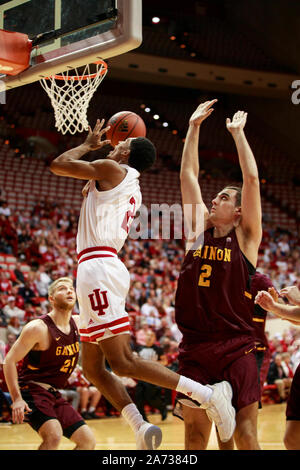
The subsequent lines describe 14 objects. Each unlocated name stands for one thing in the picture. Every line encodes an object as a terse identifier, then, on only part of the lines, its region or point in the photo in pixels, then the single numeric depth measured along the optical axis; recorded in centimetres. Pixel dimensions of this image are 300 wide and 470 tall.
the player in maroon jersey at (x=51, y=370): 540
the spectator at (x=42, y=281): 1329
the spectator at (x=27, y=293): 1277
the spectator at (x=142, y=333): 1190
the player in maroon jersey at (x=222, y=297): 429
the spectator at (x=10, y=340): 1065
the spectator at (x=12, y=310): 1173
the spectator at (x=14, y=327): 1102
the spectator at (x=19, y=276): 1313
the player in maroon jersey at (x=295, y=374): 450
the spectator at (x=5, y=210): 1589
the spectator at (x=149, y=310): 1373
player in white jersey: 424
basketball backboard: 490
